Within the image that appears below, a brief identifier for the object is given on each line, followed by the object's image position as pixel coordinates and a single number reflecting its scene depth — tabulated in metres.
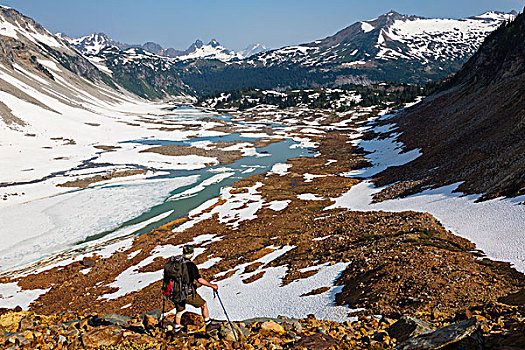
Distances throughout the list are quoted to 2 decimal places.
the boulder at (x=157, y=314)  13.21
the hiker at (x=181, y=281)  10.49
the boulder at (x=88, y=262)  32.16
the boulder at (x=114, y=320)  12.09
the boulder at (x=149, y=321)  11.80
